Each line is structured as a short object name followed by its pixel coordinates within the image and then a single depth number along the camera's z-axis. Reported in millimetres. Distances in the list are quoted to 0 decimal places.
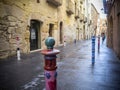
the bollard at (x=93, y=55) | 4394
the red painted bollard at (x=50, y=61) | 1324
